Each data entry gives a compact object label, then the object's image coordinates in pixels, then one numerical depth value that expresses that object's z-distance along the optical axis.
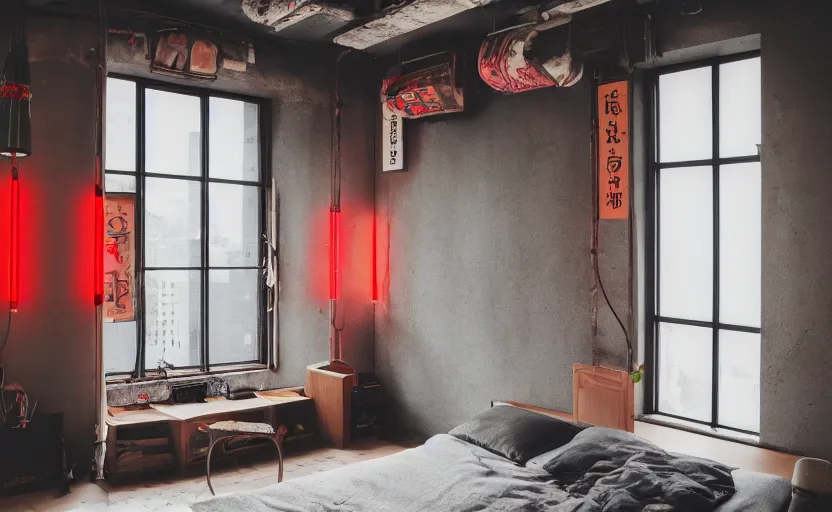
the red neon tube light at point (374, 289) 6.68
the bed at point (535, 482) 3.19
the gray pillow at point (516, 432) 4.03
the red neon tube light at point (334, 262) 6.24
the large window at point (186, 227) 5.61
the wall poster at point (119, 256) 5.46
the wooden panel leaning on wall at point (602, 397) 4.34
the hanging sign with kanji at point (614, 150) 4.48
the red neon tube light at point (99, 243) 4.88
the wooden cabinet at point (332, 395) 5.91
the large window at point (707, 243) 4.23
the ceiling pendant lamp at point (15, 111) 4.35
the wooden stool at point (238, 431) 4.41
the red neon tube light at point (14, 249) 4.69
